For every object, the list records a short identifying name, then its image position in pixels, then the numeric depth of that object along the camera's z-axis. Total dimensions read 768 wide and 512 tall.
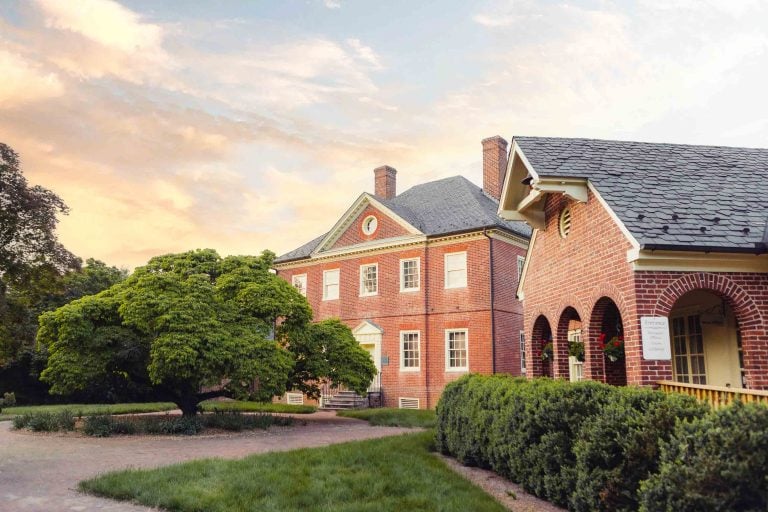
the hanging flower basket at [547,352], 12.27
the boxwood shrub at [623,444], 5.64
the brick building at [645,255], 8.28
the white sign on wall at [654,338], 8.23
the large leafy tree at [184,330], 14.51
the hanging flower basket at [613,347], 9.77
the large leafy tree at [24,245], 22.72
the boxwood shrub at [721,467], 4.35
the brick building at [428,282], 23.75
